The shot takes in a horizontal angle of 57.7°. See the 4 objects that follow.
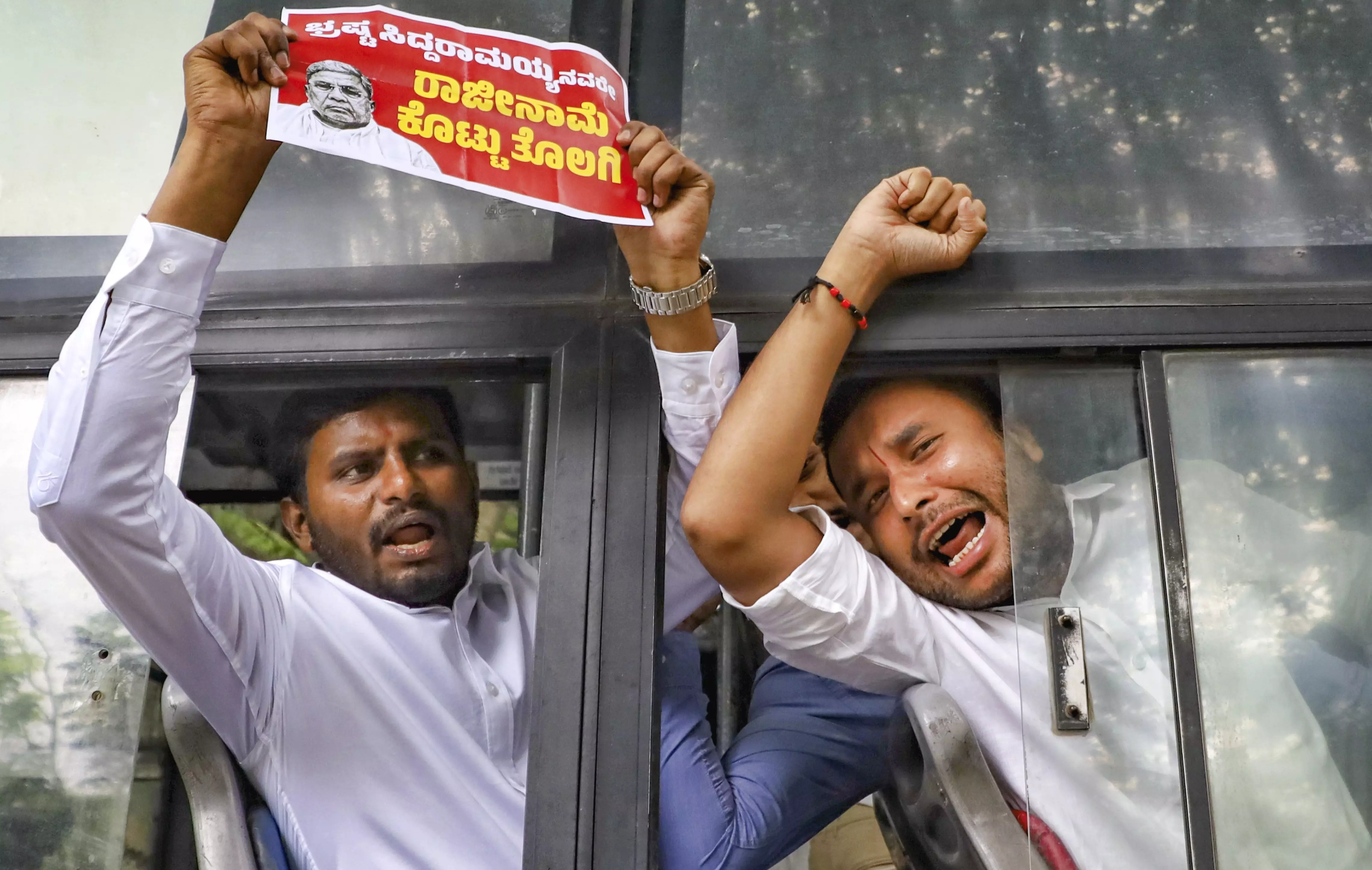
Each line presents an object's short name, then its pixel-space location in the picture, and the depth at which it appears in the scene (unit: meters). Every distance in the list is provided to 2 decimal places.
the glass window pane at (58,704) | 1.73
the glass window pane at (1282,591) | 1.59
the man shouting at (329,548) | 1.60
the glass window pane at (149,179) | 2.02
